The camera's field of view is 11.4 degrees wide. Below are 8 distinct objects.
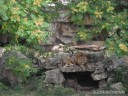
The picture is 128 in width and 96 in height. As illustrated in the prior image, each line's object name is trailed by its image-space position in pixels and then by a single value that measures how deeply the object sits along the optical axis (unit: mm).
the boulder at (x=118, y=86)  15446
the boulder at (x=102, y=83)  16707
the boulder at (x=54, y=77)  16556
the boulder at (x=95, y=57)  17141
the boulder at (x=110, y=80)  16417
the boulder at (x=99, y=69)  16679
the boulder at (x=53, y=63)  17181
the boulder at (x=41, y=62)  17357
